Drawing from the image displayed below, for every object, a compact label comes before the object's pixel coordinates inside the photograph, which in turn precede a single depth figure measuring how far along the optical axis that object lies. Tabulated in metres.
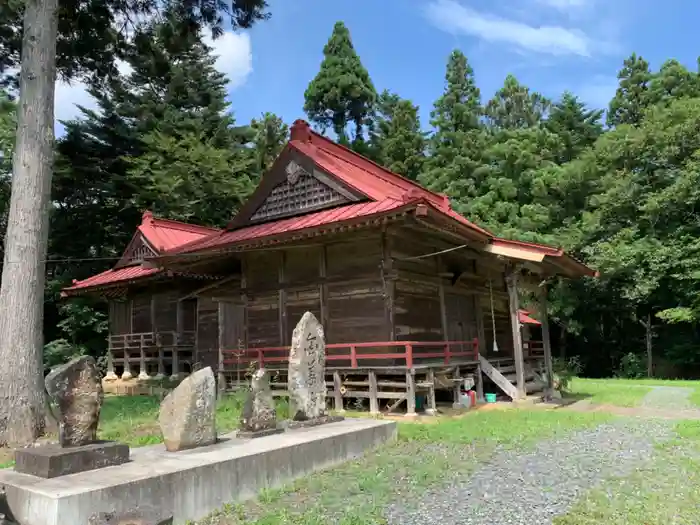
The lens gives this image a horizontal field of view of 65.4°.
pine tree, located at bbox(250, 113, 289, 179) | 33.15
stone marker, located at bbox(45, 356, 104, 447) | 5.39
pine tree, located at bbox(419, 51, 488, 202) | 31.14
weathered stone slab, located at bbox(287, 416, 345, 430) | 7.73
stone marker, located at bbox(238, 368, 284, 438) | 7.06
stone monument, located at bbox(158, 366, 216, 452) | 6.18
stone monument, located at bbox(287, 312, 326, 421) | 7.96
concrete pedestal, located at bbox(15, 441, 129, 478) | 5.00
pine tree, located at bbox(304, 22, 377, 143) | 35.12
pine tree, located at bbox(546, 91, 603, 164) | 32.75
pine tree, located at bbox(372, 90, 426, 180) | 34.25
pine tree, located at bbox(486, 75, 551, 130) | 40.03
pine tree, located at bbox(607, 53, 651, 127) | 30.17
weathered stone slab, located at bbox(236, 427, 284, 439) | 6.90
